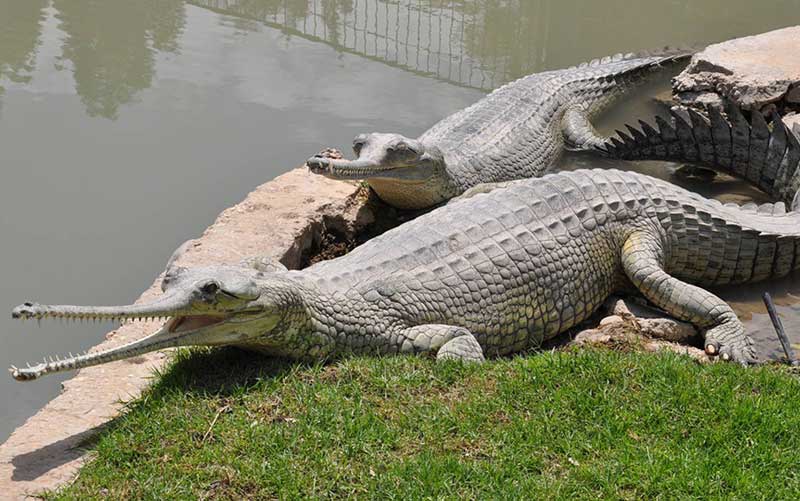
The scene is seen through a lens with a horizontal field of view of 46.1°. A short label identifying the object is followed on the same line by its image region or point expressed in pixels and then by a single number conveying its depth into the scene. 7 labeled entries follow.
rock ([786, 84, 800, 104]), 8.60
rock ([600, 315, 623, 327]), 5.60
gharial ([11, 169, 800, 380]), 4.46
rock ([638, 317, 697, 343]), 5.54
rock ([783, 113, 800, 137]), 8.01
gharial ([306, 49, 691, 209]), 6.74
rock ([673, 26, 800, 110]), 8.65
